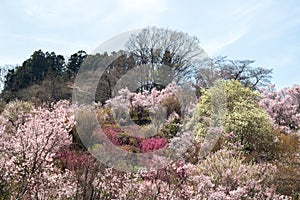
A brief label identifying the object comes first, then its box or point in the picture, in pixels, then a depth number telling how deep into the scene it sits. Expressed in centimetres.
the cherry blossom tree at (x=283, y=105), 1768
